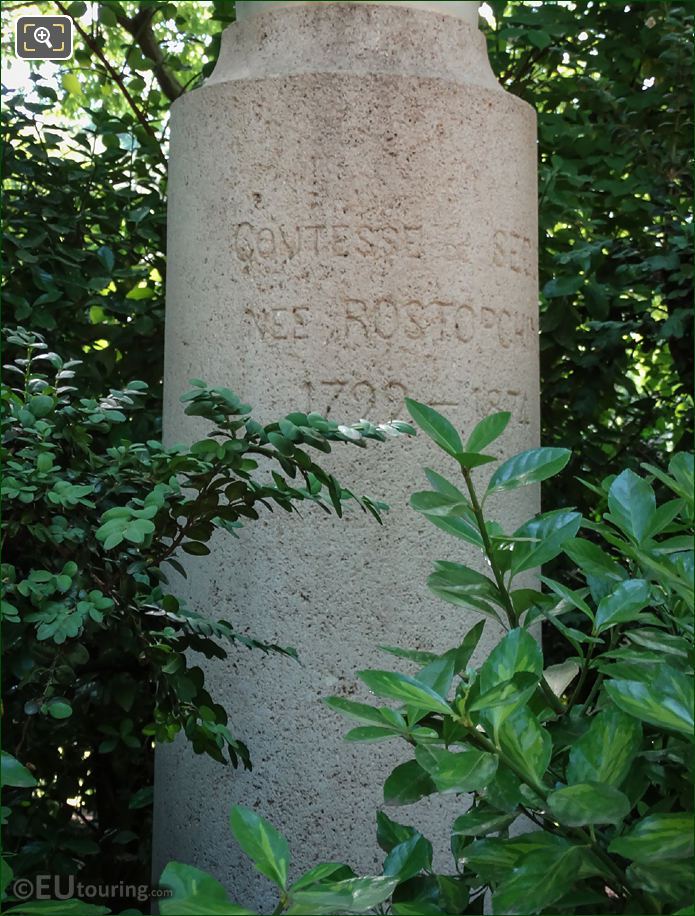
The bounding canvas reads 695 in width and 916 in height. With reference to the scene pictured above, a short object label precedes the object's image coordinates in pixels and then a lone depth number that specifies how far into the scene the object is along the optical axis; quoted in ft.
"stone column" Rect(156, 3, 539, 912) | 7.52
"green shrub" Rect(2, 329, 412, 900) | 5.43
